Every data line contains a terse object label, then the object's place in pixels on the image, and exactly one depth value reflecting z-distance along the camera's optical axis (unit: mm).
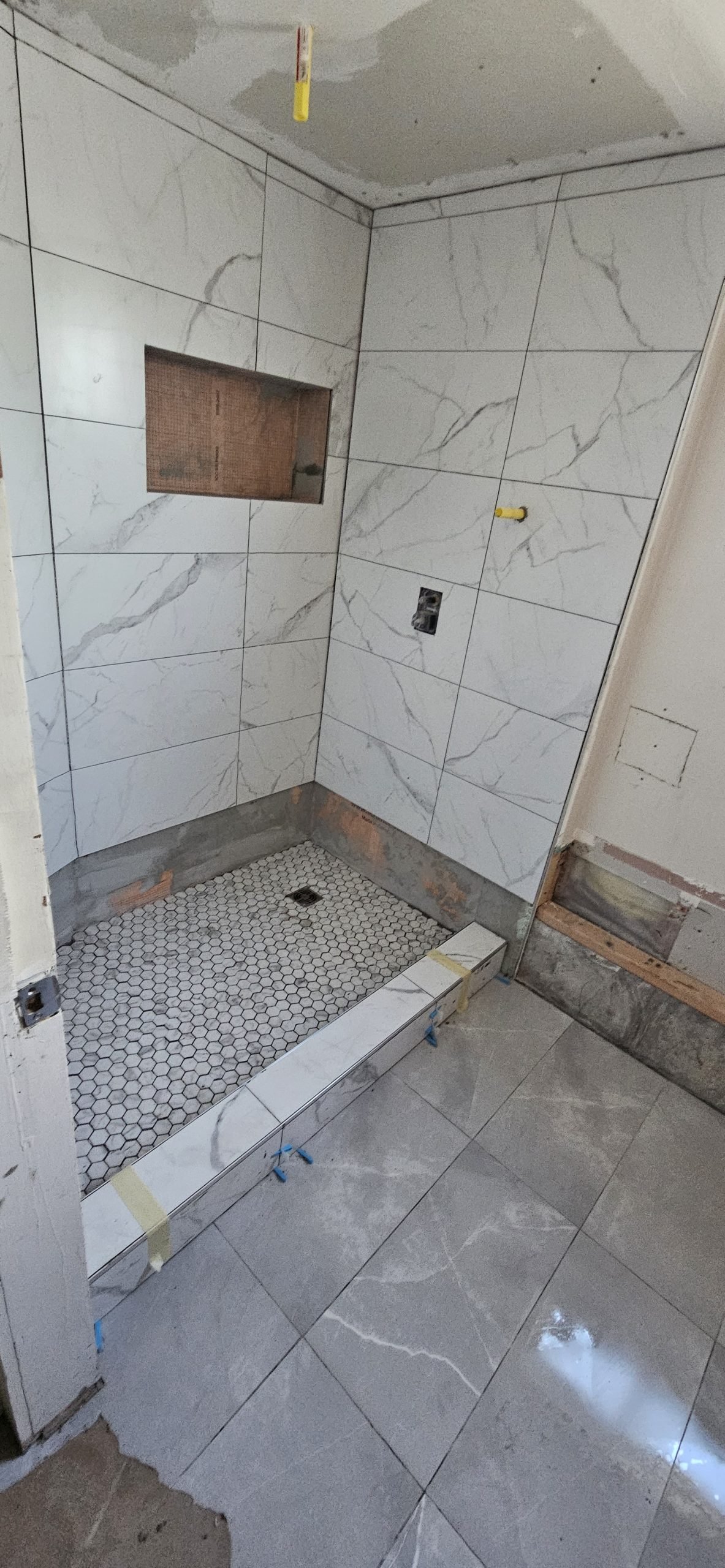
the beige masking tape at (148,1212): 1543
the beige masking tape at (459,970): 2400
